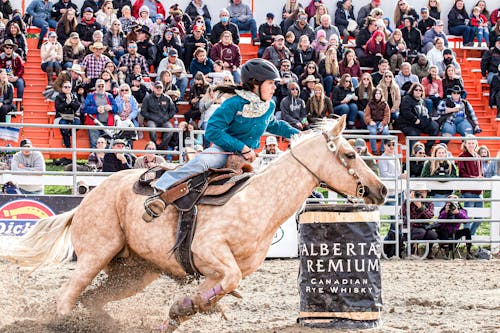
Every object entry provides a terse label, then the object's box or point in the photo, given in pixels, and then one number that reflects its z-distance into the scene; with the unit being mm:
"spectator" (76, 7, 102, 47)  17297
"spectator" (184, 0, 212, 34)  19031
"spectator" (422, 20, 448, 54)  19516
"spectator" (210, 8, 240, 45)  18250
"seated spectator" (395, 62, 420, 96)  17719
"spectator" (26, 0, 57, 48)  18188
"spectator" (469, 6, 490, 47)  20578
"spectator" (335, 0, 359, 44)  20016
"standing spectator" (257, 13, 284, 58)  18688
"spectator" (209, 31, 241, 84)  17281
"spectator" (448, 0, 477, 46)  20750
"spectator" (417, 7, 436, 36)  20078
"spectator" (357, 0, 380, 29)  20266
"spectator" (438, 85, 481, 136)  17219
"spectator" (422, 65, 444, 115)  17766
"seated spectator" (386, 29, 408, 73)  18406
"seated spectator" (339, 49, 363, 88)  17672
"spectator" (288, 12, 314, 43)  18609
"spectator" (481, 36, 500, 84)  19359
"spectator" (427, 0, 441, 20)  20719
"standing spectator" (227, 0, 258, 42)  19516
